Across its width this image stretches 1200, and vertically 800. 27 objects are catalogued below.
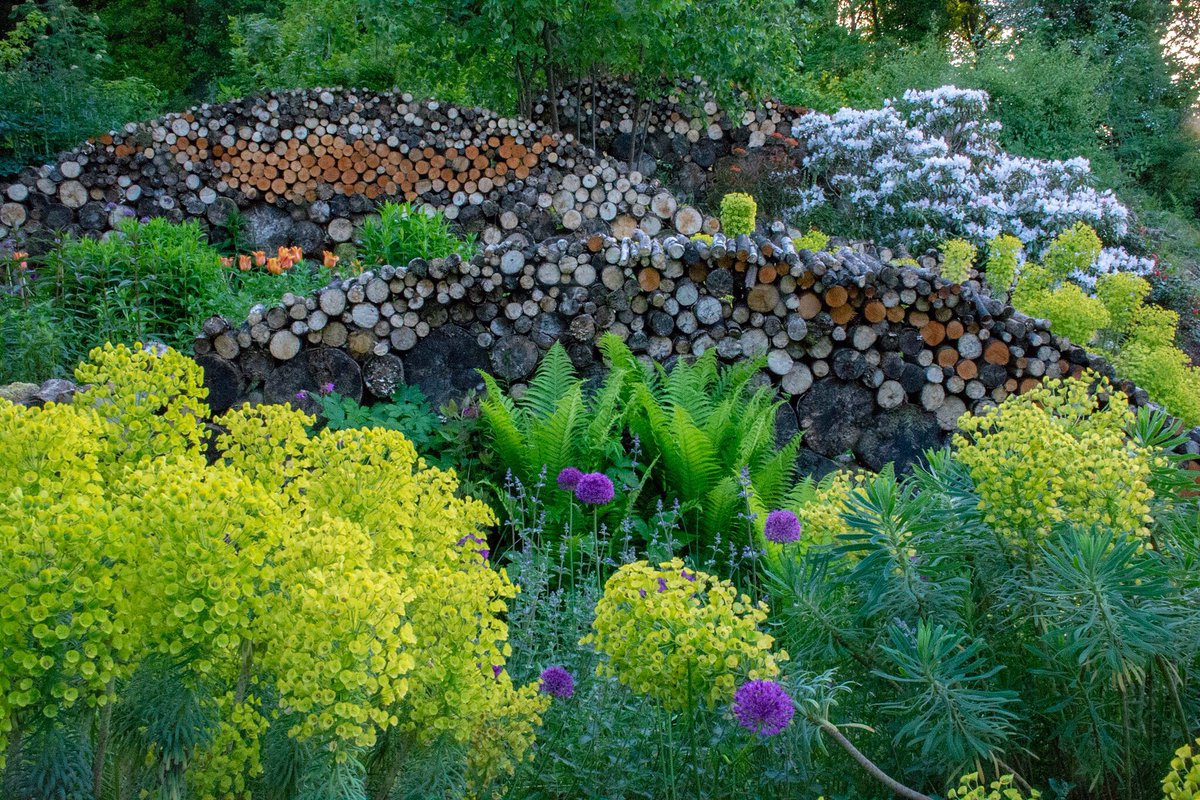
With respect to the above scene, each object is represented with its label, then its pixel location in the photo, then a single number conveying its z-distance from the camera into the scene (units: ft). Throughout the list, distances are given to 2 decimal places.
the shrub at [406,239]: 18.61
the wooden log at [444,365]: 15.19
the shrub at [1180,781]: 3.93
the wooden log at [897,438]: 15.52
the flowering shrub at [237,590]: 4.11
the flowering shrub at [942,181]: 26.94
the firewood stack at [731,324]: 15.07
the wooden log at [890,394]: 15.46
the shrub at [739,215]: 20.85
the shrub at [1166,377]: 16.72
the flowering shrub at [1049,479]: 5.94
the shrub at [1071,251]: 20.71
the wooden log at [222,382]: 14.32
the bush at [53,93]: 27.07
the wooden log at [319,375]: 14.66
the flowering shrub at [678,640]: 5.40
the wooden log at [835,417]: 15.51
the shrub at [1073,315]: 17.22
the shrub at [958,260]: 20.34
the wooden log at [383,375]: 14.94
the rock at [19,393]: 12.30
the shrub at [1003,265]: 20.16
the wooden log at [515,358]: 15.25
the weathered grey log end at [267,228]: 26.07
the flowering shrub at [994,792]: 4.44
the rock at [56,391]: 12.51
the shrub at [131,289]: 16.08
